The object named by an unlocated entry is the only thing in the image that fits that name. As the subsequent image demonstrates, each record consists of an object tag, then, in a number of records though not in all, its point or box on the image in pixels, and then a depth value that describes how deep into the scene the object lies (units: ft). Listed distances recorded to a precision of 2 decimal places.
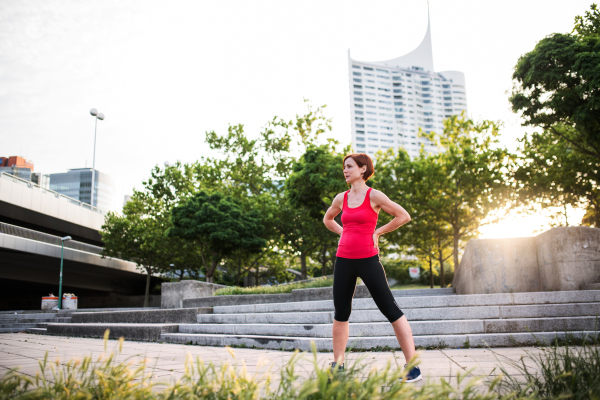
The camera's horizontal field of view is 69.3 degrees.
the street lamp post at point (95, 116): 131.47
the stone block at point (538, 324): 19.83
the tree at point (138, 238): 104.68
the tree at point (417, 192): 79.92
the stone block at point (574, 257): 26.89
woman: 12.21
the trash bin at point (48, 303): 85.81
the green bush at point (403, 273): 134.92
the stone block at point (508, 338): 18.67
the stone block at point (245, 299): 37.96
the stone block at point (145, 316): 31.50
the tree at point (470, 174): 77.15
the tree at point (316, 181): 62.08
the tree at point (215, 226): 83.15
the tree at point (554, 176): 72.69
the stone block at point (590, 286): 25.74
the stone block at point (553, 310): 21.59
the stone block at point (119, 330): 27.53
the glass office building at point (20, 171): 256.42
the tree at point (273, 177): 98.78
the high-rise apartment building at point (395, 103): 494.59
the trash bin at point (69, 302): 82.58
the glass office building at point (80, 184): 448.20
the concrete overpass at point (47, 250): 105.40
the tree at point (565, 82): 41.09
